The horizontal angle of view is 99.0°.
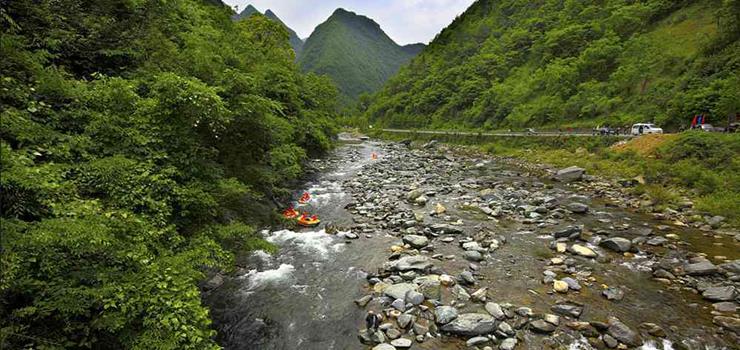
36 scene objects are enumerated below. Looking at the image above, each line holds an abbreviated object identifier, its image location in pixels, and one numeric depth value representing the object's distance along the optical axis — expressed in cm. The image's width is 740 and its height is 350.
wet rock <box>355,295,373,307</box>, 763
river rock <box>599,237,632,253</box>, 1002
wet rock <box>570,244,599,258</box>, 971
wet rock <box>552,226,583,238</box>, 1115
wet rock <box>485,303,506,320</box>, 687
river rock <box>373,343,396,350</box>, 606
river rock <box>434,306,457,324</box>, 676
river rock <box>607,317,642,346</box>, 609
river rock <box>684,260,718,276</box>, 844
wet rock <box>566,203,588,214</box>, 1388
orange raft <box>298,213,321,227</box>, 1293
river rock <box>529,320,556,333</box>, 643
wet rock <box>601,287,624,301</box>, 757
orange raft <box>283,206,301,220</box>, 1307
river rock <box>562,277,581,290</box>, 796
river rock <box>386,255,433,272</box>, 902
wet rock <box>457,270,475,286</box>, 834
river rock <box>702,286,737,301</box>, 729
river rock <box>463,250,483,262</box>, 970
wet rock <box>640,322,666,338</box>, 635
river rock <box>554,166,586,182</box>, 1986
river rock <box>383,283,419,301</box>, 767
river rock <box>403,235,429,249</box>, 1066
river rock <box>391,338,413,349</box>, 613
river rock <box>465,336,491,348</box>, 614
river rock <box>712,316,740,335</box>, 641
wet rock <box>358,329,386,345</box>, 633
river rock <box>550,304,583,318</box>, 689
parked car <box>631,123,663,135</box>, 2346
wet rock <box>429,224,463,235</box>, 1185
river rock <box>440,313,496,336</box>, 640
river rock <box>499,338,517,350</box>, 599
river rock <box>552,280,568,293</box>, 785
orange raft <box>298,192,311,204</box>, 1619
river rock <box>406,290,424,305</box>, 738
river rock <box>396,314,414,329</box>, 667
